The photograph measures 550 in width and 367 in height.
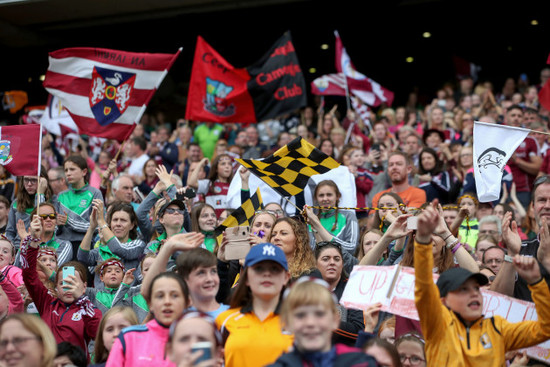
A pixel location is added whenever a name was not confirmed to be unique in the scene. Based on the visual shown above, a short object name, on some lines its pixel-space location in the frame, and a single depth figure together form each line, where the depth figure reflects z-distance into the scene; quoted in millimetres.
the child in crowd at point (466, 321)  4656
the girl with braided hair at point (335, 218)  8195
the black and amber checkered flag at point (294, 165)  8227
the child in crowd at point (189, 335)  4105
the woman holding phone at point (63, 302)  6516
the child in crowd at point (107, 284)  7184
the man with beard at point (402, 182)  8969
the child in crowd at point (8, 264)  7539
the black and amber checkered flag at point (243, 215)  7375
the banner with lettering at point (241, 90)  12398
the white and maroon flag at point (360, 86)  14672
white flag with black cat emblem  6863
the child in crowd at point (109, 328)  5496
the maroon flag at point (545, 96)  8945
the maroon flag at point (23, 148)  8531
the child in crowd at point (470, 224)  8797
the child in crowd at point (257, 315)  4582
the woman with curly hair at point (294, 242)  6219
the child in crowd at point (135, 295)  6801
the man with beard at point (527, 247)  5461
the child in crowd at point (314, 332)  3867
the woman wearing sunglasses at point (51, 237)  8508
